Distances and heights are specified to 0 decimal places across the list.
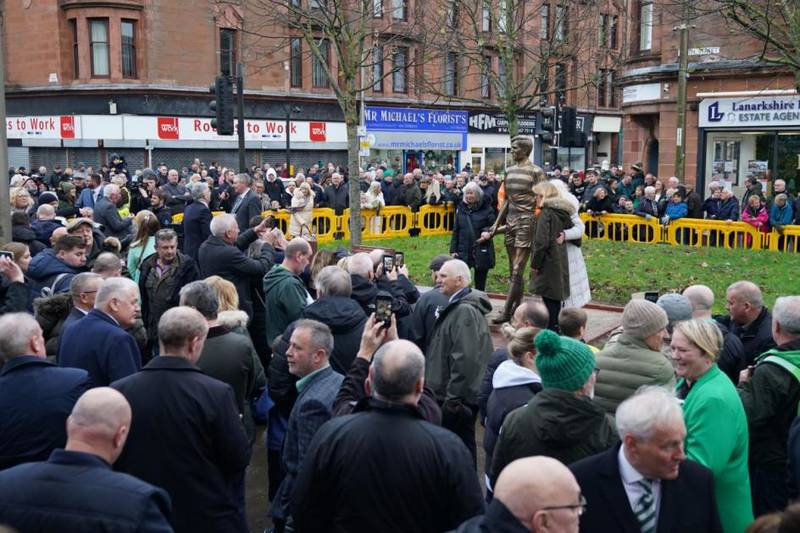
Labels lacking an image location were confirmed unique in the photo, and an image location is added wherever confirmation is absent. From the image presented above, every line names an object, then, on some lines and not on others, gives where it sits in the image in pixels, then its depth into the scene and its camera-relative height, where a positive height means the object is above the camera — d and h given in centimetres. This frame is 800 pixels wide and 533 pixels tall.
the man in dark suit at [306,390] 475 -123
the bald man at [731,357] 582 -124
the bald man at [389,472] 370 -127
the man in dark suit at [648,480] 360 -129
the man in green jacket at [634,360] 490 -107
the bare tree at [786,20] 1182 +218
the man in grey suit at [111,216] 1184 -59
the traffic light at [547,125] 2152 +113
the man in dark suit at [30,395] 436 -113
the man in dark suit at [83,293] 611 -84
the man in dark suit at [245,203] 1299 -47
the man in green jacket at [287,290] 741 -100
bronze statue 1071 -49
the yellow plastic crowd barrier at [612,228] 1873 -137
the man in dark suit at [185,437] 432 -132
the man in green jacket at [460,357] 618 -133
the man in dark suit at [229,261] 845 -86
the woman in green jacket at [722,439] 420 -130
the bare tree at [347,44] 1699 +253
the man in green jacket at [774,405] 480 -128
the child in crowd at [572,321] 570 -98
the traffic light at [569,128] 2170 +104
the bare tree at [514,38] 2141 +361
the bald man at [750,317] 596 -102
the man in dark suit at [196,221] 1073 -61
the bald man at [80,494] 328 -122
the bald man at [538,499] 284 -106
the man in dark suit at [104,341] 539 -105
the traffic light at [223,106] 1727 +130
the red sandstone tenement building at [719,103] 2450 +191
